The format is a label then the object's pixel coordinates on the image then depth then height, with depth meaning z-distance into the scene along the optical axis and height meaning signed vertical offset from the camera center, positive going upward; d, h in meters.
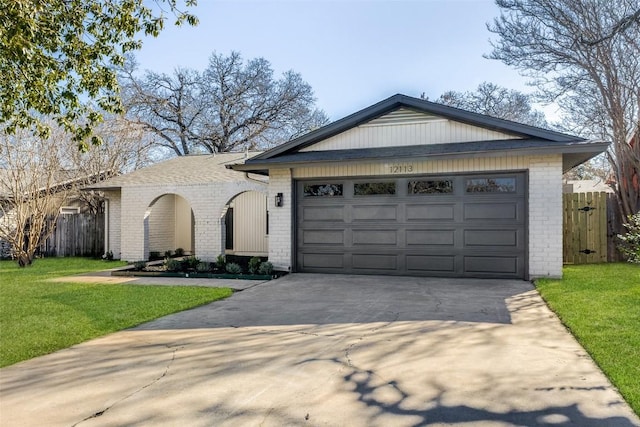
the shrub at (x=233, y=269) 10.51 -1.13
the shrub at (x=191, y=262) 11.34 -1.03
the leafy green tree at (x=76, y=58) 6.36 +2.57
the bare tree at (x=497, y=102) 26.23 +7.60
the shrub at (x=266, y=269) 10.31 -1.11
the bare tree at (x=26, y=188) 12.88 +1.06
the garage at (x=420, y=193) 9.09 +0.64
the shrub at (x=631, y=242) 7.53 -0.53
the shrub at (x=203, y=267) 10.82 -1.12
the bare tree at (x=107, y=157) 17.88 +3.10
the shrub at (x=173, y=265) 10.95 -1.07
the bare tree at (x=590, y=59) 12.19 +4.77
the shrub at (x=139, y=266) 11.12 -1.10
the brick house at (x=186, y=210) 13.82 +0.46
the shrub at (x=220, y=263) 11.17 -1.05
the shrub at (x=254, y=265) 10.47 -1.05
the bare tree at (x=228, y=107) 28.61 +7.67
